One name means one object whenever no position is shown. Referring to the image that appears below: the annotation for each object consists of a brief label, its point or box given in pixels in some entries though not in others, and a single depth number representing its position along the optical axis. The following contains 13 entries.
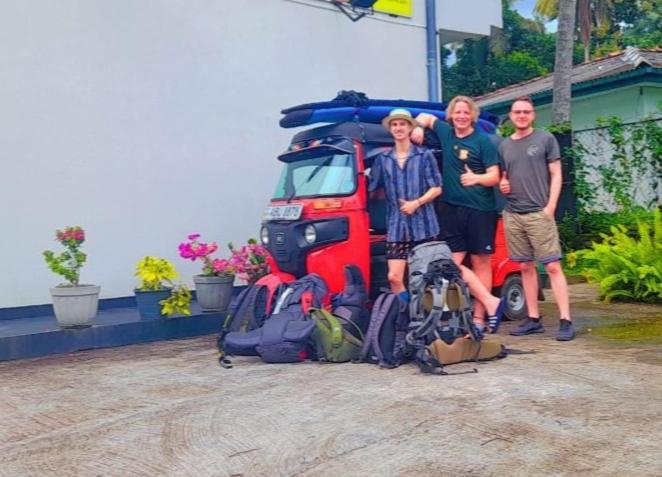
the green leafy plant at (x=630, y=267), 7.83
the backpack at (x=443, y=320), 5.02
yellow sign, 10.92
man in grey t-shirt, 5.93
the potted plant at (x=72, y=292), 6.55
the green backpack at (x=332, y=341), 5.39
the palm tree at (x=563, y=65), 13.21
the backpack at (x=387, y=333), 5.20
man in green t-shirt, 5.91
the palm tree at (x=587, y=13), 24.89
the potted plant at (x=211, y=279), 7.40
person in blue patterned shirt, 5.73
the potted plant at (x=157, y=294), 7.04
